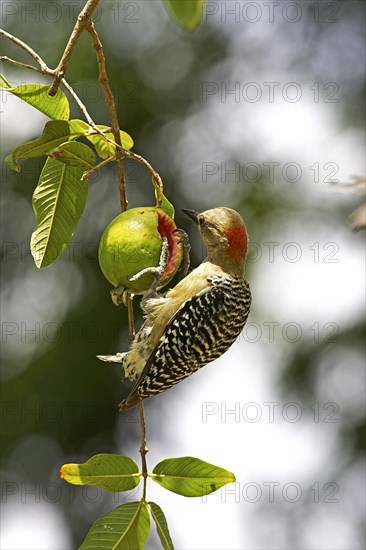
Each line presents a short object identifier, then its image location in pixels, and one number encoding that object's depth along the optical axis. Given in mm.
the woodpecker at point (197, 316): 6527
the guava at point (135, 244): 5473
